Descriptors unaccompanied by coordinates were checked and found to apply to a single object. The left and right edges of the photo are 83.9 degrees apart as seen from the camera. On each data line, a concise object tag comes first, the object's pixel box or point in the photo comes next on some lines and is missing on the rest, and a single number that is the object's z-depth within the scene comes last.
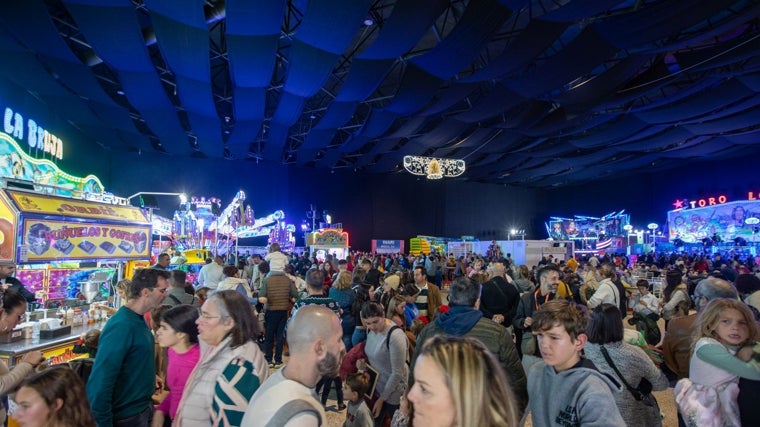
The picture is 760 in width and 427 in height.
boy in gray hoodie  1.55
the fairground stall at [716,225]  20.16
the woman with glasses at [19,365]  2.25
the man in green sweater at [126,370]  2.07
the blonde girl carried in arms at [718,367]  2.14
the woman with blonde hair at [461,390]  1.03
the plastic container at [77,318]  4.46
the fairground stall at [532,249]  17.67
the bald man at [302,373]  1.23
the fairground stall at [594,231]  25.97
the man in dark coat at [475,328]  2.58
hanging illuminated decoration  16.91
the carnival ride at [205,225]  14.00
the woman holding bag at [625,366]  2.24
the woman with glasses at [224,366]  1.81
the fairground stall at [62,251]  3.86
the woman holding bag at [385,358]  2.80
